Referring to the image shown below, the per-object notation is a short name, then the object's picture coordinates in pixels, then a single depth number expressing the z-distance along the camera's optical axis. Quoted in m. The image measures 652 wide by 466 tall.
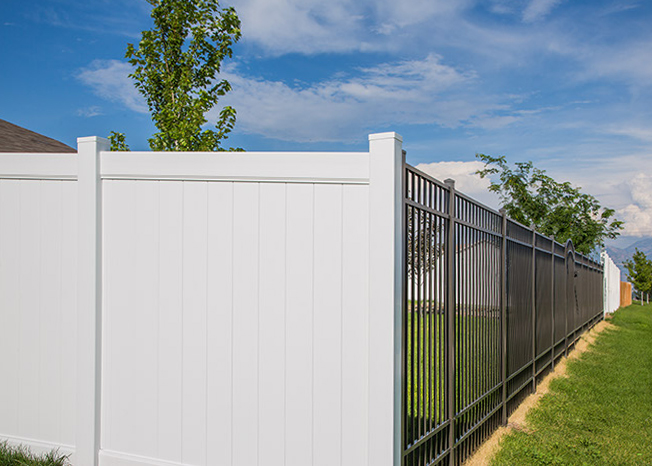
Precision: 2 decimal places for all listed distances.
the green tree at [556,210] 22.94
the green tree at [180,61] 9.10
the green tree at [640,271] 42.75
